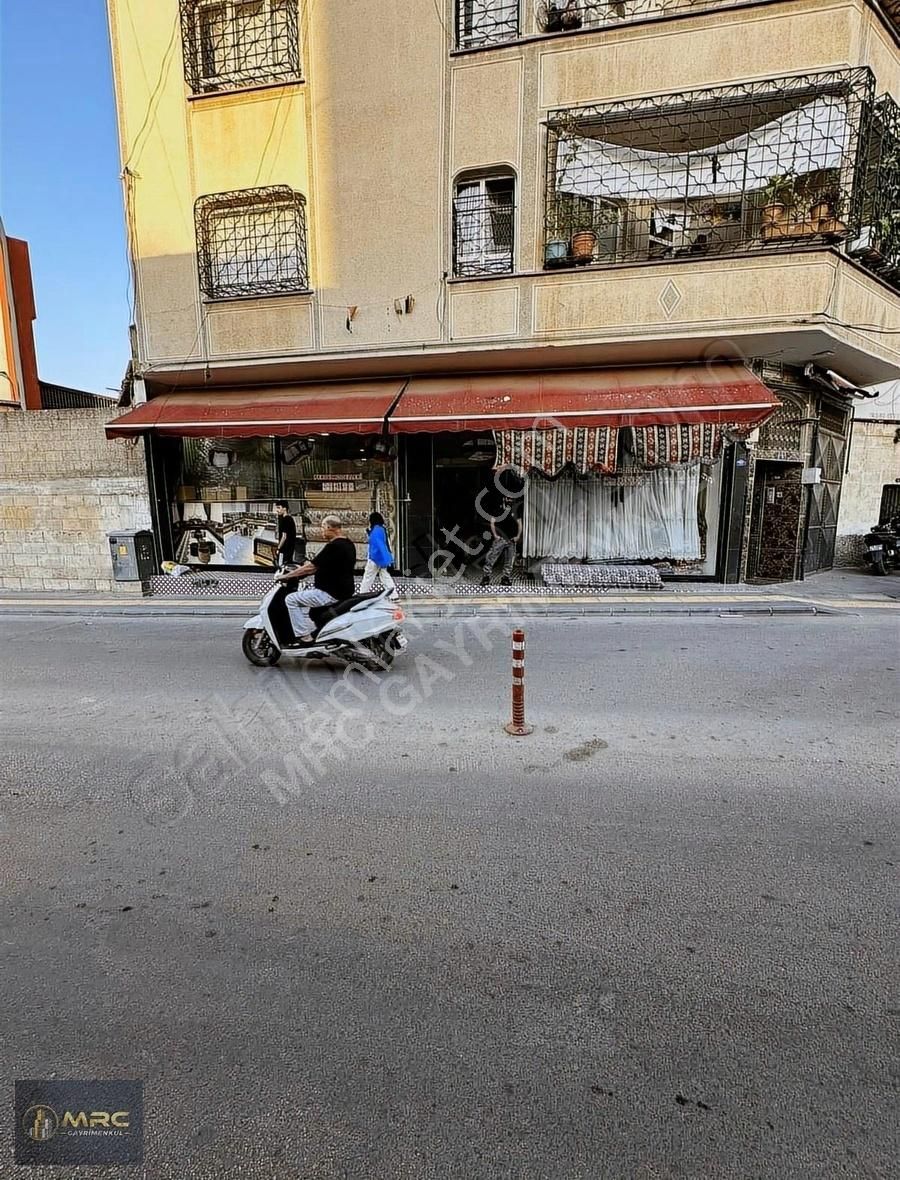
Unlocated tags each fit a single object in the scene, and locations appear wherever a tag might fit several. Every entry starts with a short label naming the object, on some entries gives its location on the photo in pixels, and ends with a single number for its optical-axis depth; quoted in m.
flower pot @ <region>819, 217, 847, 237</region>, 10.12
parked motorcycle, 14.00
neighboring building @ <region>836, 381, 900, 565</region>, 15.46
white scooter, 6.66
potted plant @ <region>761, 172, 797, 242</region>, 10.40
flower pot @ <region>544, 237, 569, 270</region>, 10.88
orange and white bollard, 4.84
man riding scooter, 6.83
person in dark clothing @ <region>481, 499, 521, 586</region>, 12.09
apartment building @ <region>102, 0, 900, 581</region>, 10.24
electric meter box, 12.44
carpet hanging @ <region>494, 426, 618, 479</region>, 10.97
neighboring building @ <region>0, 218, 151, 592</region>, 12.95
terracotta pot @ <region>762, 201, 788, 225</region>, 10.44
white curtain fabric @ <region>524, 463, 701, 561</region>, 12.27
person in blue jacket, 9.34
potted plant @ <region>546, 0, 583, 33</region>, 10.62
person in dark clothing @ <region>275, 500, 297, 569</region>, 9.79
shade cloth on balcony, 10.32
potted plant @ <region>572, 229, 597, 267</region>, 10.84
